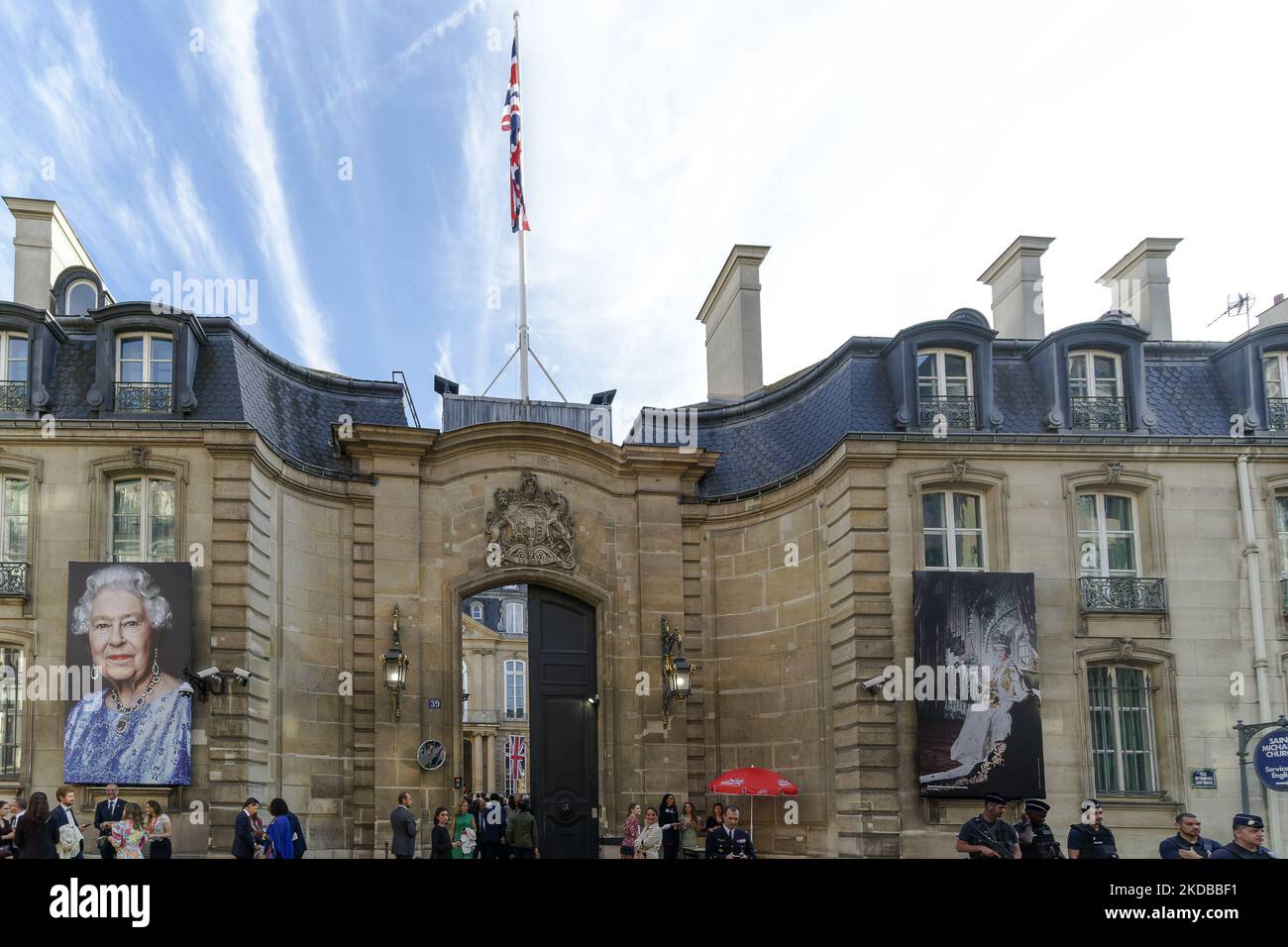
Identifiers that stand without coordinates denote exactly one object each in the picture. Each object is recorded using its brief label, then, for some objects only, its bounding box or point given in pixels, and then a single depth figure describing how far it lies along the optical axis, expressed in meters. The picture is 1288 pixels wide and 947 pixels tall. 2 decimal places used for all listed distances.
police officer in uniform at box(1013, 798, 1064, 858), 14.79
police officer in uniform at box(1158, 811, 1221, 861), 11.50
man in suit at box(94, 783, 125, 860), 17.56
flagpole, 25.34
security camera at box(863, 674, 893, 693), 21.02
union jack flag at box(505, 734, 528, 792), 60.69
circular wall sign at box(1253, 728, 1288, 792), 19.39
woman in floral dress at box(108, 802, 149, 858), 16.05
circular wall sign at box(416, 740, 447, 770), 22.38
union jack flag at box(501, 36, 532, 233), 26.44
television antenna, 28.69
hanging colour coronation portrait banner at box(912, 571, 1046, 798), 20.94
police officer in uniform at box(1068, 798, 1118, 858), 13.19
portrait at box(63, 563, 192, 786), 19.44
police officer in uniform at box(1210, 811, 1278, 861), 11.07
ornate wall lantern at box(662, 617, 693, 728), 23.48
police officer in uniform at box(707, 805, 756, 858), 16.88
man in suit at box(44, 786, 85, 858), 14.70
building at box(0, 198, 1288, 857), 20.84
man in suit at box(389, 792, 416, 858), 19.66
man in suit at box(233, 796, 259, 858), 16.20
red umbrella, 21.36
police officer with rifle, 12.94
